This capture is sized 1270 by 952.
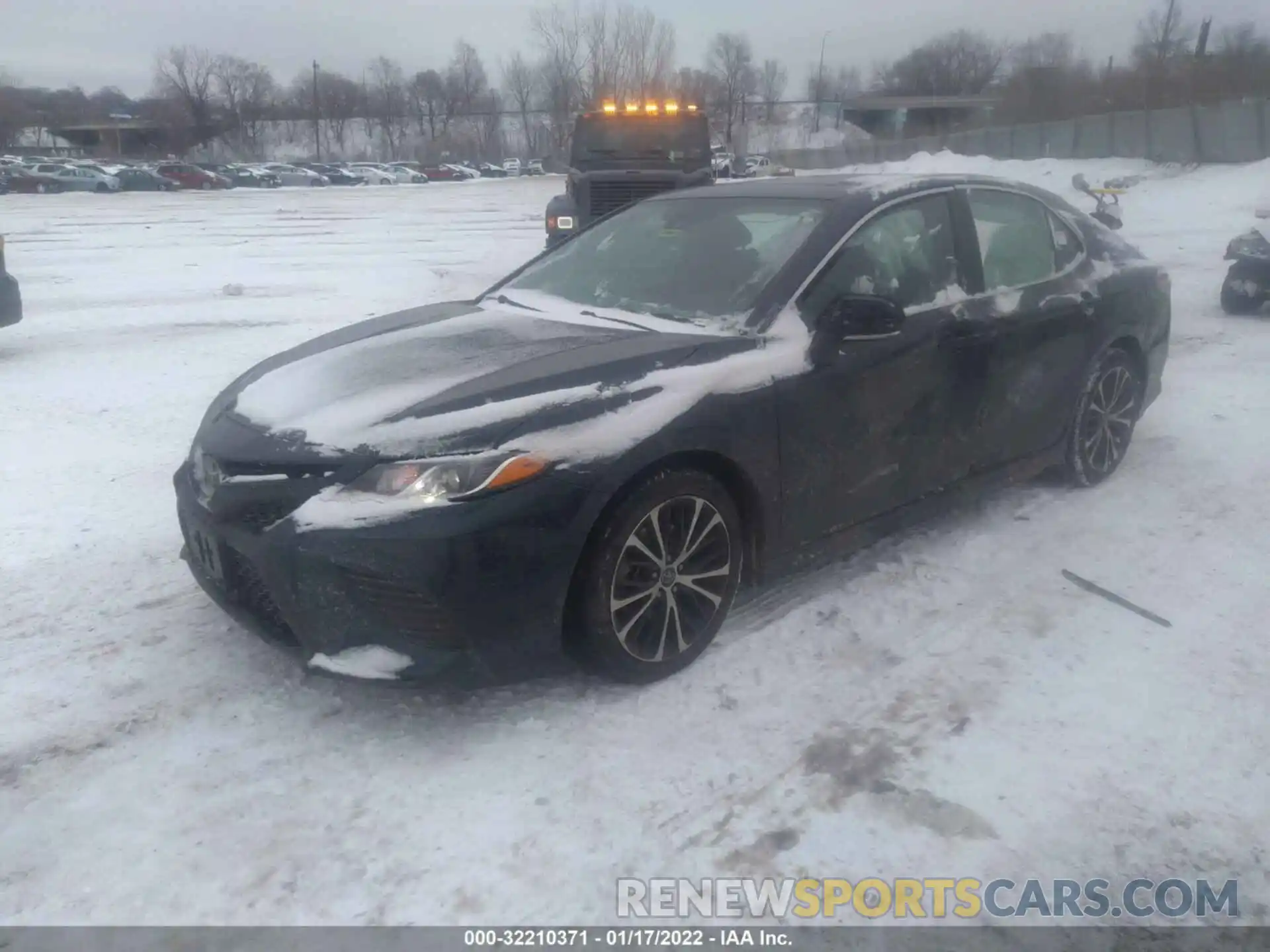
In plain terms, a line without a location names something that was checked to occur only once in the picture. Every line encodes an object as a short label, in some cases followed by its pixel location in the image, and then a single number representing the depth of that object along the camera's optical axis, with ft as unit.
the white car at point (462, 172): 236.84
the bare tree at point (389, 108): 342.03
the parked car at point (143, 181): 164.86
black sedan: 9.47
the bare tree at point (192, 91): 304.30
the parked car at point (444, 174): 236.02
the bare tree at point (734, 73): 296.92
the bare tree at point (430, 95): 352.69
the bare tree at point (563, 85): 184.47
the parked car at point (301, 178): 197.88
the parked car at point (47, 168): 158.86
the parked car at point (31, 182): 150.82
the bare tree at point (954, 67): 302.04
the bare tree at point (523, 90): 319.47
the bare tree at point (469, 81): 351.46
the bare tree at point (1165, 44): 154.92
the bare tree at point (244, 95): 311.88
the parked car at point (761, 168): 136.14
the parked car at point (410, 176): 211.41
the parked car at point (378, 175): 205.87
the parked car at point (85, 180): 155.22
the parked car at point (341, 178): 200.23
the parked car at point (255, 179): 191.83
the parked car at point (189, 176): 170.91
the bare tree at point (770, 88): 324.60
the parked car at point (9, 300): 26.68
